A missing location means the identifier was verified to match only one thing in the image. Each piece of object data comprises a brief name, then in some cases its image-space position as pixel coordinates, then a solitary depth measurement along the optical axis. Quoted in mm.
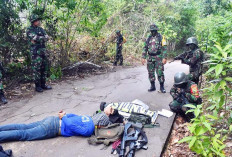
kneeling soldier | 4227
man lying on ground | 3477
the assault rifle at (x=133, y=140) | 3105
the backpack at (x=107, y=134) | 3396
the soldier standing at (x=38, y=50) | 5836
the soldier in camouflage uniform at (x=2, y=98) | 5441
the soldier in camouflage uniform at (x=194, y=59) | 5234
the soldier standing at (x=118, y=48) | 10472
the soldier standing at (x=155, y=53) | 5652
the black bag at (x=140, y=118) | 3990
